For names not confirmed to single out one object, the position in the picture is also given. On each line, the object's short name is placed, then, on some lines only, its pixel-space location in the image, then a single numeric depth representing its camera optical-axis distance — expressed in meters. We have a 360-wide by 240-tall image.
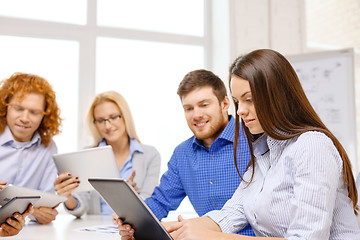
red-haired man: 2.16
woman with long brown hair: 0.96
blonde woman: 2.50
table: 1.56
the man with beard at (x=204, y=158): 1.80
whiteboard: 3.16
